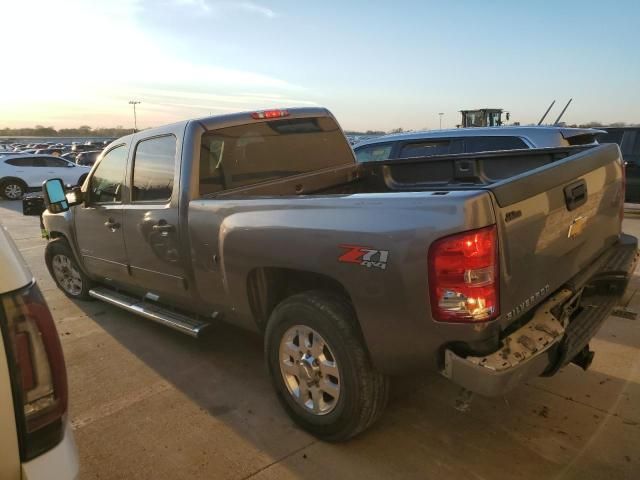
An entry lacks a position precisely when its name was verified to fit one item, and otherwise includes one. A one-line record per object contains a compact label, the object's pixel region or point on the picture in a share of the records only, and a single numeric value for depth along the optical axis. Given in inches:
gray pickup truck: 89.8
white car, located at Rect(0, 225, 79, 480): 55.3
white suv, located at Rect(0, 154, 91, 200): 742.5
